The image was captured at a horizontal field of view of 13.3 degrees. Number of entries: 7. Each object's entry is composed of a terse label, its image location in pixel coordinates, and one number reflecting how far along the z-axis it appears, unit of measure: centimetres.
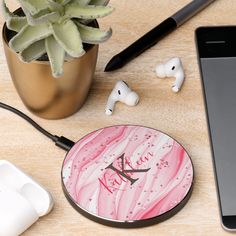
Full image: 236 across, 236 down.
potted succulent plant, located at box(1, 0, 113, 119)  78
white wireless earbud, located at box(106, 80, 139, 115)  87
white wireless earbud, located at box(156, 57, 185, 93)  89
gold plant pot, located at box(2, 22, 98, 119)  82
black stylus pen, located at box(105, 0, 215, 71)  91
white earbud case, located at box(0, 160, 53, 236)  76
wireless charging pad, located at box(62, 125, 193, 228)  78
